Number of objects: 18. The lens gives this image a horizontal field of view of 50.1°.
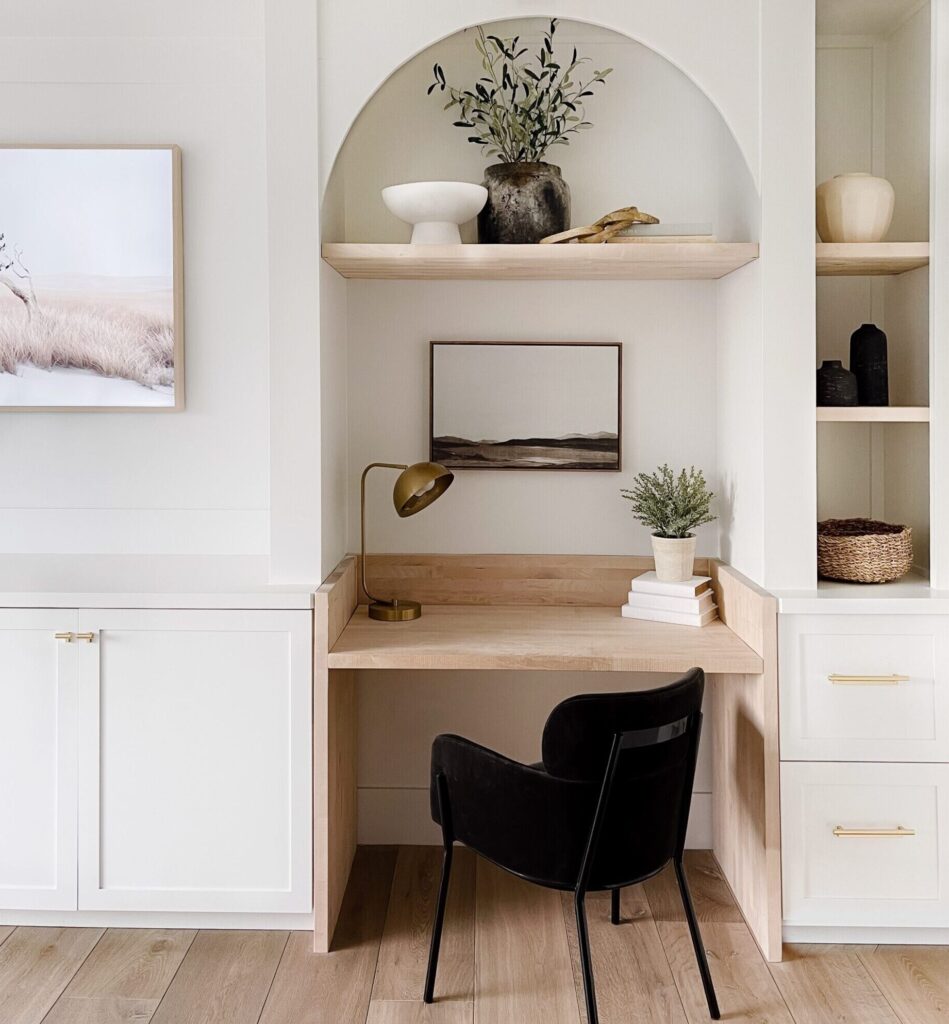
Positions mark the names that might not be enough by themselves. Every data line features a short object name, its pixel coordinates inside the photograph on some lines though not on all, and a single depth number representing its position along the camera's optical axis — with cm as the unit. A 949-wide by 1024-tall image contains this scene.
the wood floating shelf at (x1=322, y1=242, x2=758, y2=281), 254
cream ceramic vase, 256
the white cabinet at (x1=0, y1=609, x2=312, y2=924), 244
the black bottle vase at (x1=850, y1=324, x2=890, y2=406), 269
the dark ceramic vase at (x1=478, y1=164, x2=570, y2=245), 273
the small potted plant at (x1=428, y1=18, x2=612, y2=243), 273
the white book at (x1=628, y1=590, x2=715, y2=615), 270
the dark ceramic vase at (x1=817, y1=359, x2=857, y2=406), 261
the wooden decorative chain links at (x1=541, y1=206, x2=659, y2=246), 255
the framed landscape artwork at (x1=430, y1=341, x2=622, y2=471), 301
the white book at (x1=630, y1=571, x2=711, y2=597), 272
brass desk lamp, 258
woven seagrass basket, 258
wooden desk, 238
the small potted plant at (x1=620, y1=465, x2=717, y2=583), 276
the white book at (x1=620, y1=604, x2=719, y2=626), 270
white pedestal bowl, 261
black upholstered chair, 202
